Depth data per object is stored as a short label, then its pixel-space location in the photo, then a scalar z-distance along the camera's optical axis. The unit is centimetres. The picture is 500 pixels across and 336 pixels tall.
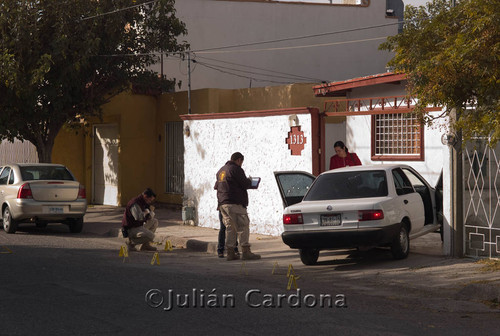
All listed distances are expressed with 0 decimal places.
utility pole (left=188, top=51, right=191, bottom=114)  2254
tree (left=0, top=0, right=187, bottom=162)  2066
